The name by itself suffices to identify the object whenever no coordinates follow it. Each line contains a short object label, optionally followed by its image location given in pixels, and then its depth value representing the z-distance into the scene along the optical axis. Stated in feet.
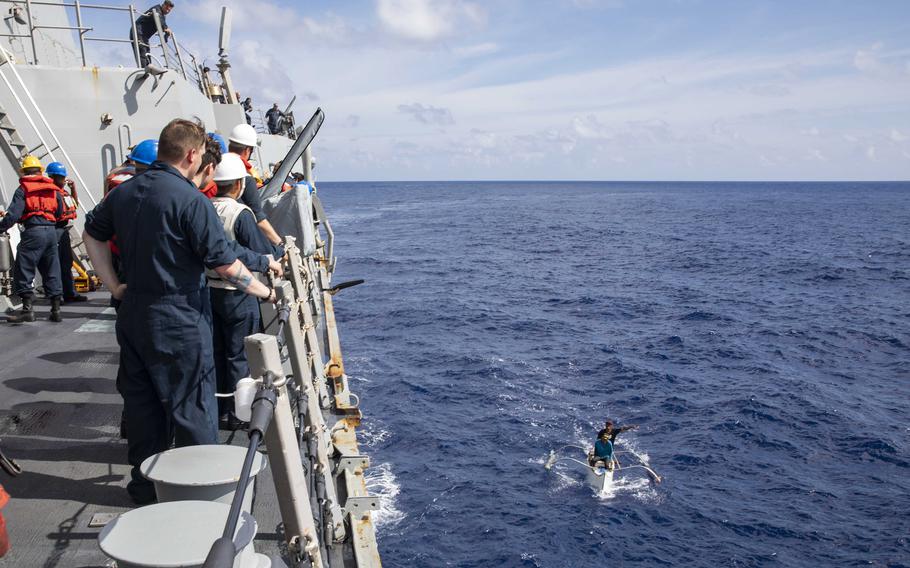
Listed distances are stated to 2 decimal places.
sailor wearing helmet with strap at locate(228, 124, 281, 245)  17.07
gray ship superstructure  11.55
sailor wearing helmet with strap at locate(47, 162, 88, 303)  28.04
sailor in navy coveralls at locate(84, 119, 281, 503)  11.40
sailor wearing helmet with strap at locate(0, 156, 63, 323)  26.22
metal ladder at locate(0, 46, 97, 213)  34.40
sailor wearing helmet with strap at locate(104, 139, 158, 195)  14.48
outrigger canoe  57.62
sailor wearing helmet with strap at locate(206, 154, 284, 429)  15.35
